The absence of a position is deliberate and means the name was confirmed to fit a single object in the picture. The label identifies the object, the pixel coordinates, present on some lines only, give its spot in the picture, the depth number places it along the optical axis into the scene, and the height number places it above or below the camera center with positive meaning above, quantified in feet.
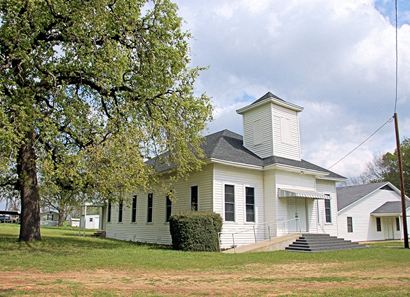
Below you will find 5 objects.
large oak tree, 43.47 +15.21
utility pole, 66.28 +5.73
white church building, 63.82 +4.80
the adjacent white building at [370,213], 101.42 +0.97
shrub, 55.77 -2.10
